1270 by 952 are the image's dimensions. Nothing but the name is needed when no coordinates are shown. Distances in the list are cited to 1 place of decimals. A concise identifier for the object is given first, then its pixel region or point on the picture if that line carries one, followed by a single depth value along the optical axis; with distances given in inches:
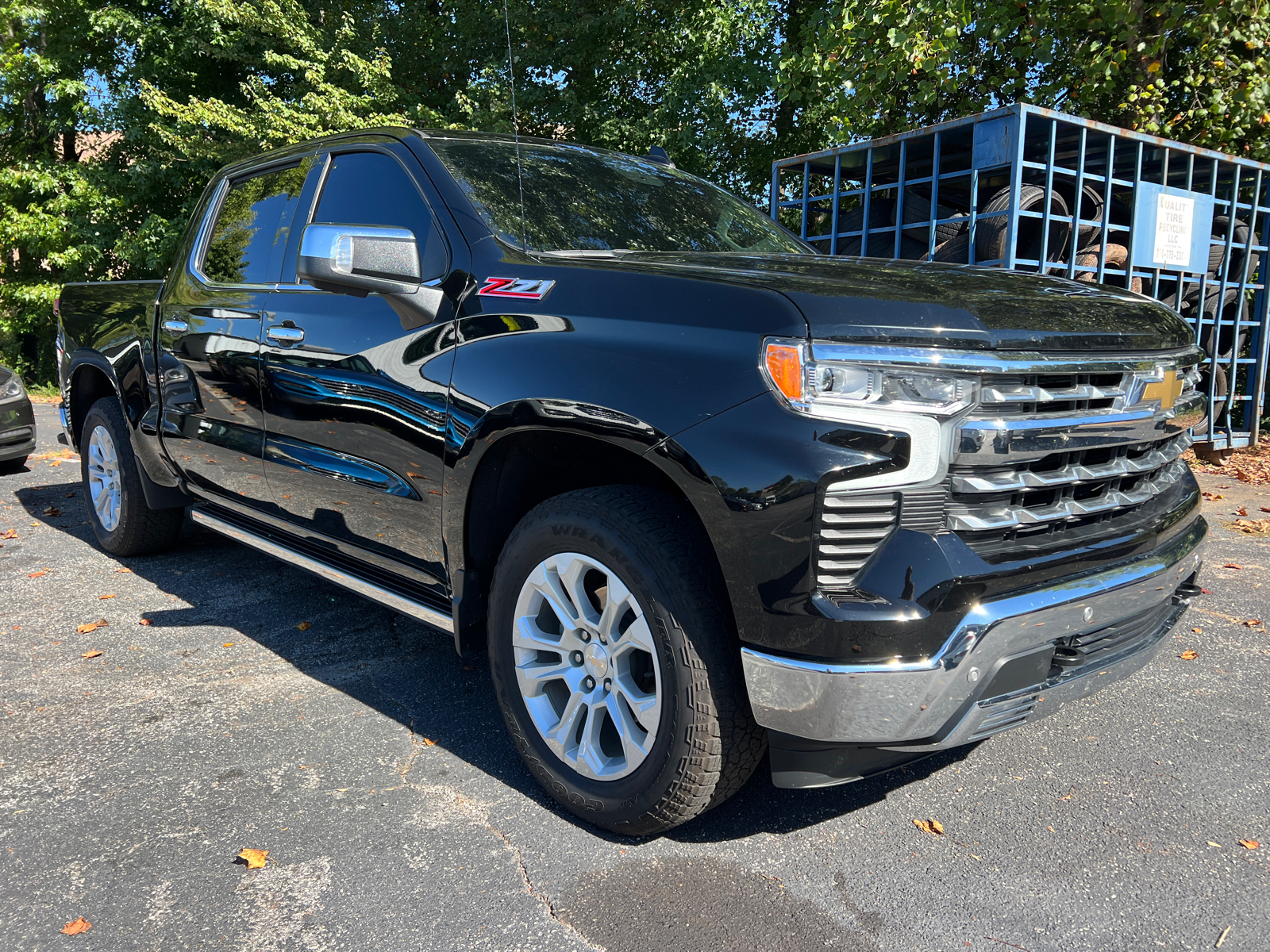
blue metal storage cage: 259.6
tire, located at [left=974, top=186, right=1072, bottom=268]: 254.4
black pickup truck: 78.7
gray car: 300.2
